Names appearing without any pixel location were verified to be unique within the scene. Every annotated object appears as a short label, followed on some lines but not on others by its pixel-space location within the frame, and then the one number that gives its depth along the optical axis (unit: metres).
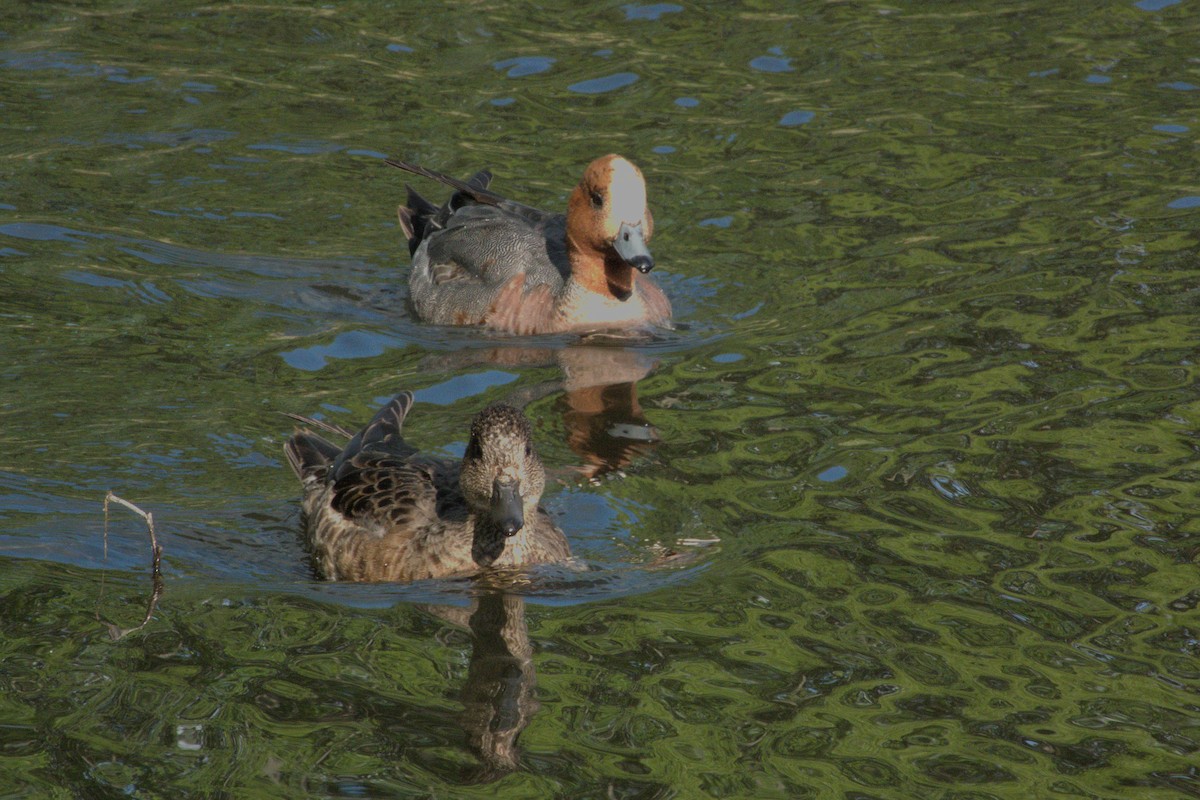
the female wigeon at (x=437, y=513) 13.89
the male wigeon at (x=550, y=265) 21.39
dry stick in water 12.92
